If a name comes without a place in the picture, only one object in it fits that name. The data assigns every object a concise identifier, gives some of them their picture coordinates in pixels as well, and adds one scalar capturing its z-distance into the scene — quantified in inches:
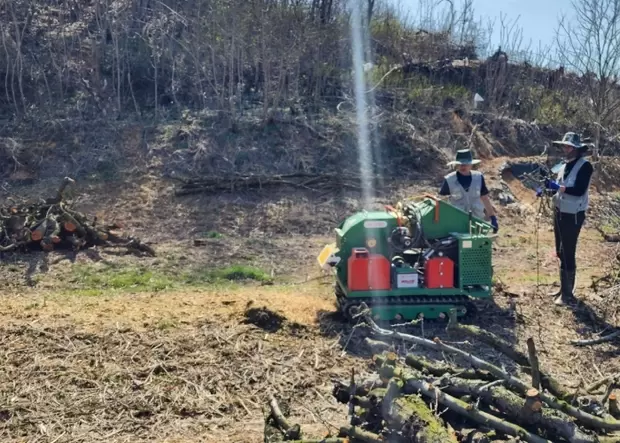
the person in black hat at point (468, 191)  312.0
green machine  274.2
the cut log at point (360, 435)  156.0
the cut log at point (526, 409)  149.9
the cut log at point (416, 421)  145.9
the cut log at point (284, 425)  169.8
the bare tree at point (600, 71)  728.3
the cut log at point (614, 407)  162.4
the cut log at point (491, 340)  182.5
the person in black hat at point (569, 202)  292.4
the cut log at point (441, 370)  175.0
